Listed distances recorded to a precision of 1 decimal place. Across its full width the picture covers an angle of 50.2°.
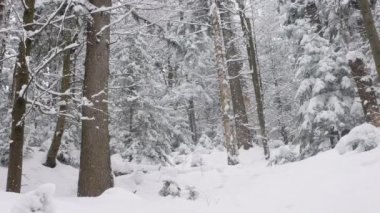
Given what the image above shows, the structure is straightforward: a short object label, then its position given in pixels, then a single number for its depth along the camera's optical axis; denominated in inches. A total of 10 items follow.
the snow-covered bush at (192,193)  327.9
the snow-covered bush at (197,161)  643.3
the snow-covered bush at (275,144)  904.9
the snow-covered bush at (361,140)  300.7
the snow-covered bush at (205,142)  1054.5
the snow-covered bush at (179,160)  836.9
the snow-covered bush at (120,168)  499.1
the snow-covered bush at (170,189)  345.7
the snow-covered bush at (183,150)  966.4
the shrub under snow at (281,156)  447.5
